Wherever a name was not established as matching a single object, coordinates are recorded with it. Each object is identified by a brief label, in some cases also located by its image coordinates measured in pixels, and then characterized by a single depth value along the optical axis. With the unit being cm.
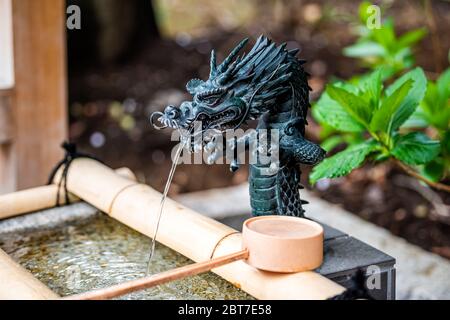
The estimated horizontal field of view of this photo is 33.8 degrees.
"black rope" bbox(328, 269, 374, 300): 170
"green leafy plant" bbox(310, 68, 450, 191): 239
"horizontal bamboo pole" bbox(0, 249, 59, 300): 185
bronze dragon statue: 204
